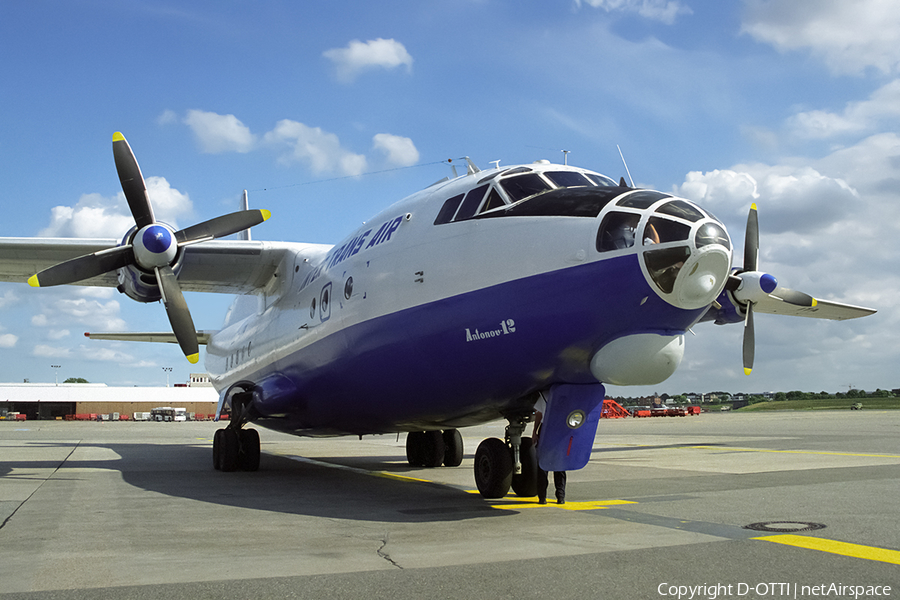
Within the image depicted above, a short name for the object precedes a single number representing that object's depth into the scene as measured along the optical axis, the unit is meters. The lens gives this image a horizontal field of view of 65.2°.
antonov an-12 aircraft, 7.47
